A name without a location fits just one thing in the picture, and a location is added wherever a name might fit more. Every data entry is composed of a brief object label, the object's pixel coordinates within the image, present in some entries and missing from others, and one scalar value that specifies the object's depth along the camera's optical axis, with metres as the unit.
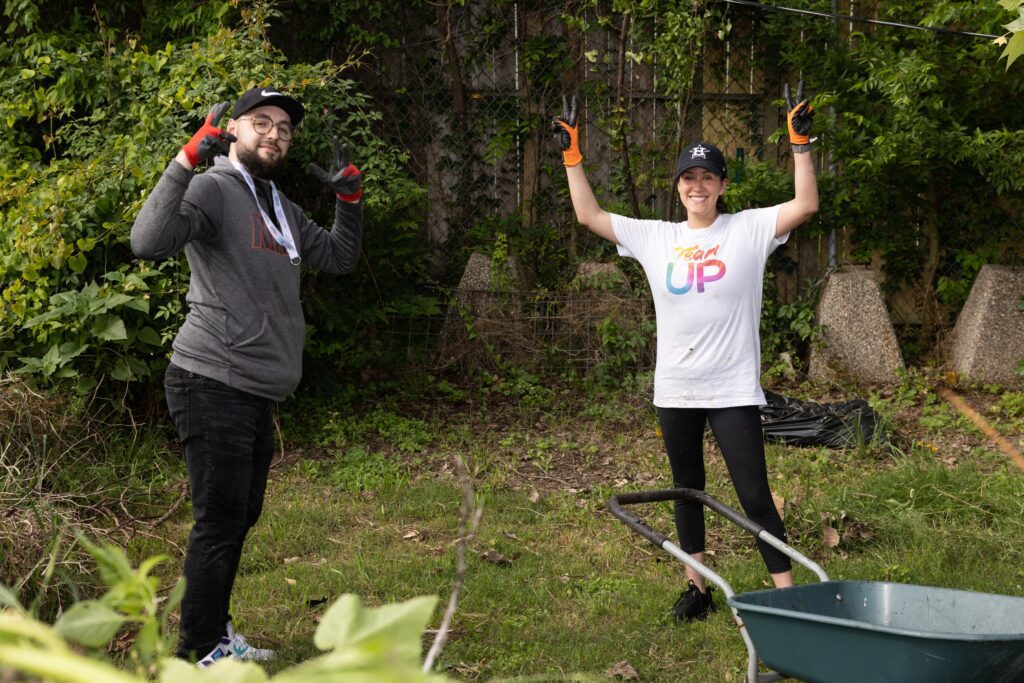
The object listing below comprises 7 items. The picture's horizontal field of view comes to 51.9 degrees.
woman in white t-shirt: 3.82
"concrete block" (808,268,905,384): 8.12
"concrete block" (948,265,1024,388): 7.97
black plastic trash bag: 6.39
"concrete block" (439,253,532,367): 7.90
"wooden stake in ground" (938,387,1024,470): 6.24
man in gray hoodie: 3.29
